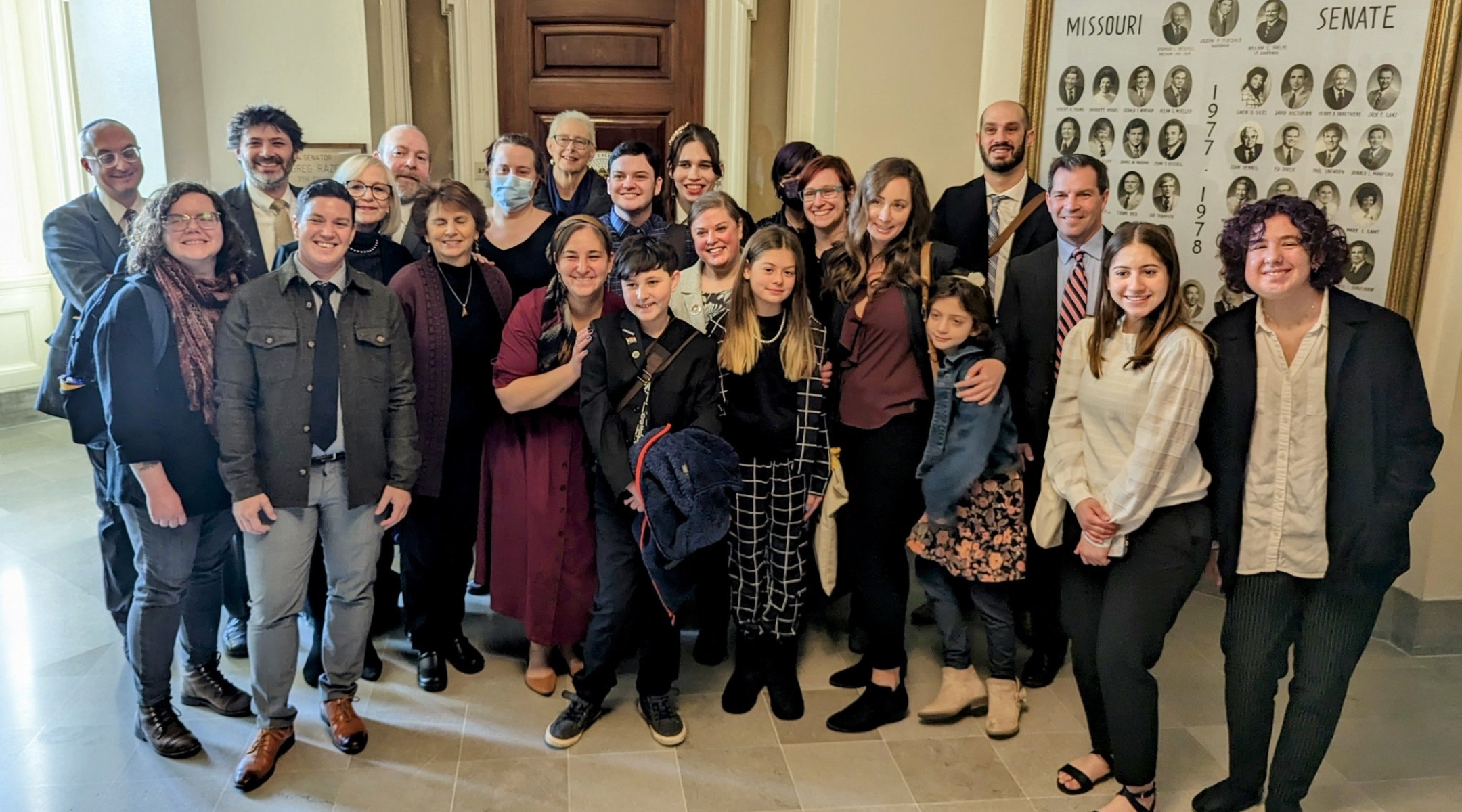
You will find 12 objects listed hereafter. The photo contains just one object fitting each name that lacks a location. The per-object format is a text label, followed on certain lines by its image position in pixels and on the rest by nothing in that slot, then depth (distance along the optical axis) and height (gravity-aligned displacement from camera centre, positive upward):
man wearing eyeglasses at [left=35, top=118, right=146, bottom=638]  2.79 -0.15
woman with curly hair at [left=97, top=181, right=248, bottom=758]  2.31 -0.46
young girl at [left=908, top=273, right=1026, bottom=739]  2.64 -0.80
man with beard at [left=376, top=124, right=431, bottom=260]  3.32 +0.13
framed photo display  3.15 +0.35
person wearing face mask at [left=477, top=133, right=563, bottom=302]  3.01 -0.06
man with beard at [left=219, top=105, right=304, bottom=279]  2.95 +0.05
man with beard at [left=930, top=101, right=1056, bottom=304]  3.11 +0.02
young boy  2.58 -0.51
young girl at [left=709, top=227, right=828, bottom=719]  2.66 -0.60
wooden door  4.96 +0.65
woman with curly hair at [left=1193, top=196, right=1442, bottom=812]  2.14 -0.51
